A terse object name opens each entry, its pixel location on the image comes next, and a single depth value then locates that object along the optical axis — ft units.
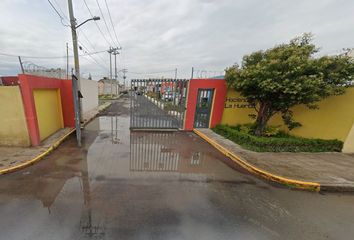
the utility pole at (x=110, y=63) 118.93
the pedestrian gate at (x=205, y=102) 30.22
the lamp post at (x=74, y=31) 29.55
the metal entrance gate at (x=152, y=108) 30.73
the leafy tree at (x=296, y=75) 19.34
